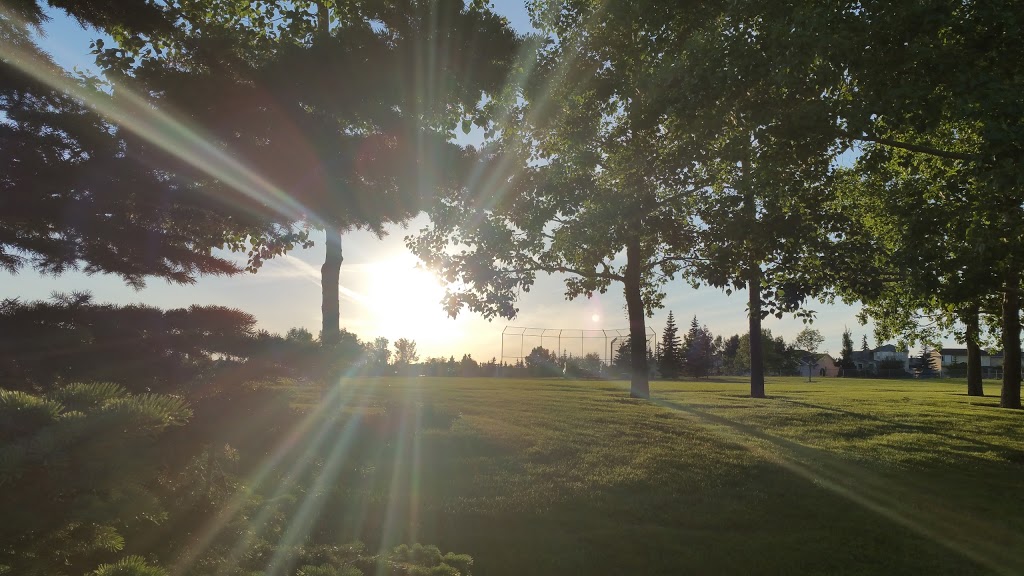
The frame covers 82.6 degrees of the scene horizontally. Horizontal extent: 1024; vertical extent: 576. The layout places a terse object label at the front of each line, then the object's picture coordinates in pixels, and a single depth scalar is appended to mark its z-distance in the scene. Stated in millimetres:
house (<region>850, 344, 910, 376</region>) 105194
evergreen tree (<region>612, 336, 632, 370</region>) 61375
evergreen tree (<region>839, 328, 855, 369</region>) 106700
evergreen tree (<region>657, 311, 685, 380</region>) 69812
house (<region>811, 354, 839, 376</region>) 129625
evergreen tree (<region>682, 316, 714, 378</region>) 72100
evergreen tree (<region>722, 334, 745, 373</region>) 100706
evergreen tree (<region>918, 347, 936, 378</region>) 93725
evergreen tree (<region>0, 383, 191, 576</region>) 1539
